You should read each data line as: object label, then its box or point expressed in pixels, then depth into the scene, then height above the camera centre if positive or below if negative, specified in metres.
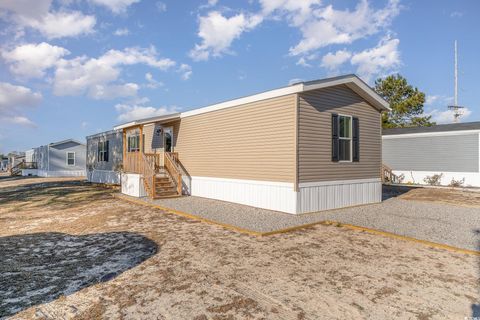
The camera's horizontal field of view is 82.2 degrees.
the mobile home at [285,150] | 8.75 +0.44
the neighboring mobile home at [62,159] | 28.03 +0.24
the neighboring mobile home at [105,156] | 18.77 +0.38
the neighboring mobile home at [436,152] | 16.72 +0.73
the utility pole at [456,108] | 31.90 +6.40
